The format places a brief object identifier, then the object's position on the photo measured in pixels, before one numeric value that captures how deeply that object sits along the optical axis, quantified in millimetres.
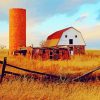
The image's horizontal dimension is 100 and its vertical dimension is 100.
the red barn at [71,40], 63009
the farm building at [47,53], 44344
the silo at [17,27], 52594
